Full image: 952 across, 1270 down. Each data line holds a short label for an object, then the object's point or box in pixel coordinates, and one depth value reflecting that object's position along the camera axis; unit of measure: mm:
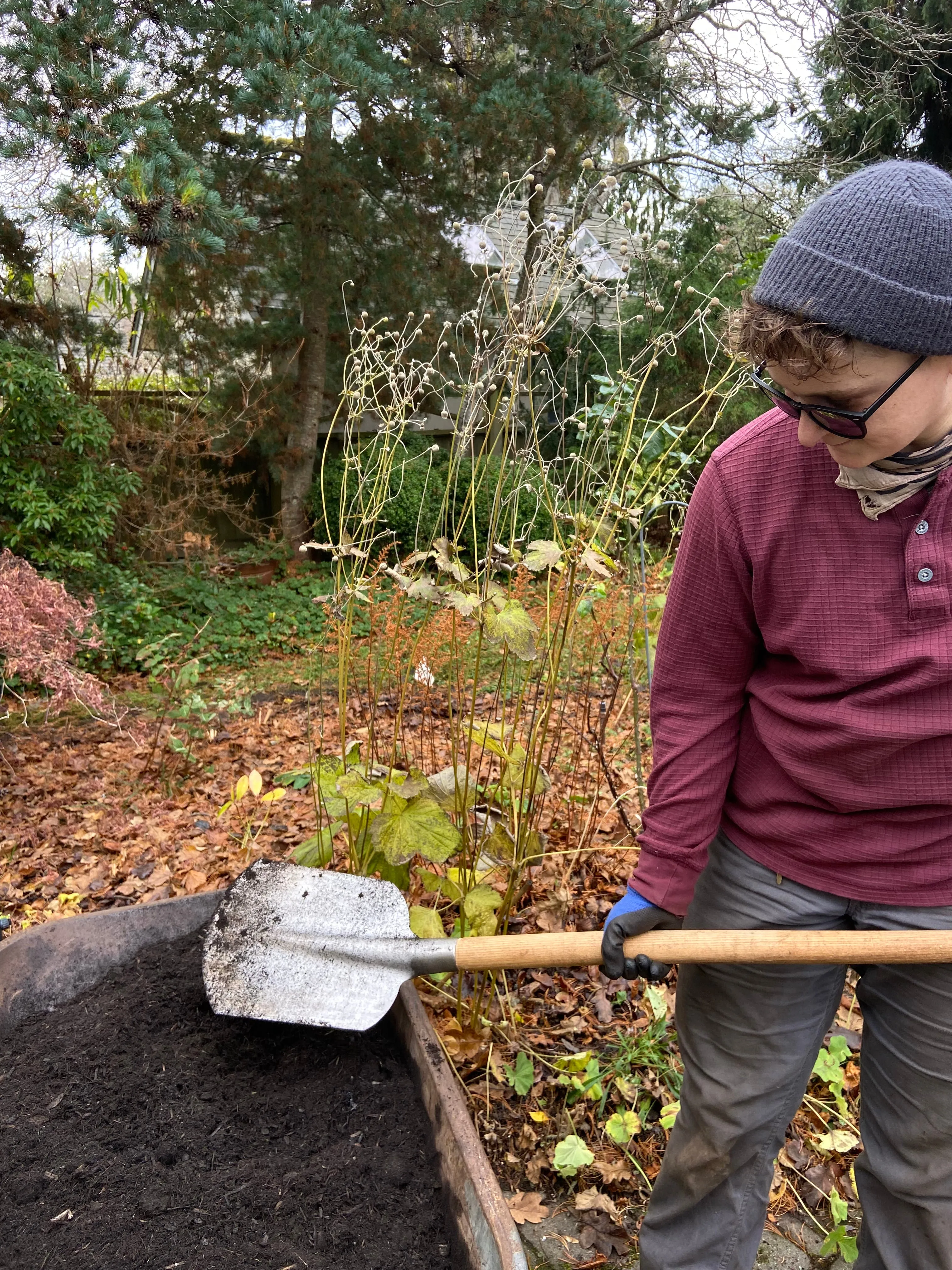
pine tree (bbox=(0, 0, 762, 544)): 4094
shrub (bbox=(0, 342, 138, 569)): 5203
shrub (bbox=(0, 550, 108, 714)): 3201
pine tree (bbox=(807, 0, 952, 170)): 8383
